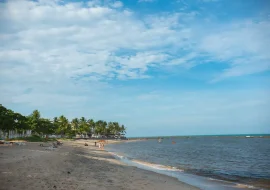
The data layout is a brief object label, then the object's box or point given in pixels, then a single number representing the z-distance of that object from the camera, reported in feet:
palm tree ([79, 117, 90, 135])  493.93
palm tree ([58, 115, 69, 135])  410.47
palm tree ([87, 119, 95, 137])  548.31
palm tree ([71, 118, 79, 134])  493.77
